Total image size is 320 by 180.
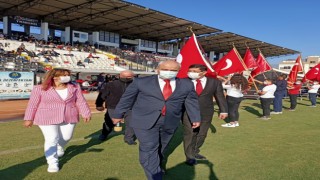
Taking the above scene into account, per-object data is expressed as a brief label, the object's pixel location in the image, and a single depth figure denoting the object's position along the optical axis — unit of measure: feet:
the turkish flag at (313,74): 48.08
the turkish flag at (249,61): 37.25
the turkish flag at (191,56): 19.88
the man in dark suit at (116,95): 17.56
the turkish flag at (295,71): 45.99
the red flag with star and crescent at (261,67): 39.65
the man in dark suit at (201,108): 13.71
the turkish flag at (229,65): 27.38
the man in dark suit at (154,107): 10.06
